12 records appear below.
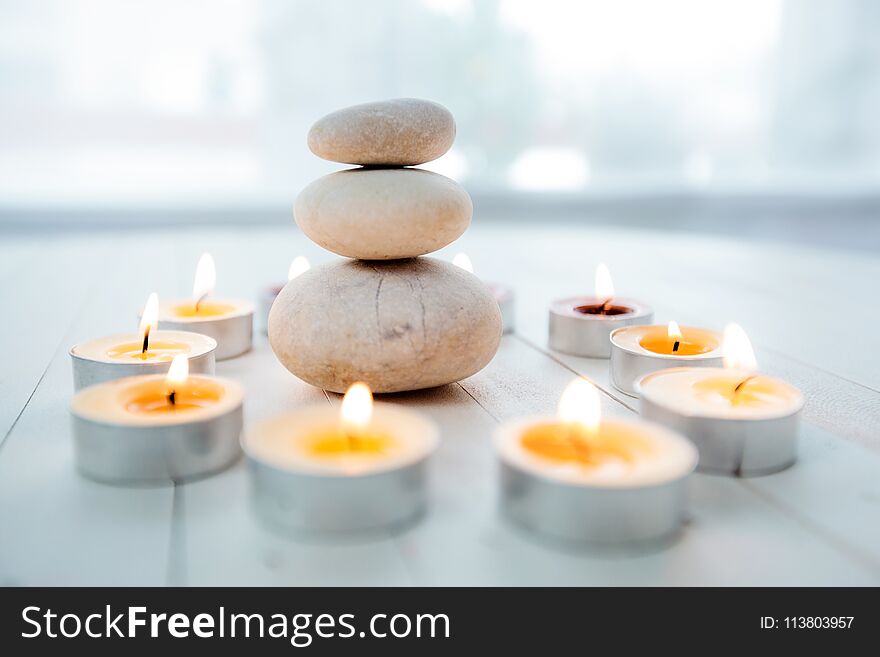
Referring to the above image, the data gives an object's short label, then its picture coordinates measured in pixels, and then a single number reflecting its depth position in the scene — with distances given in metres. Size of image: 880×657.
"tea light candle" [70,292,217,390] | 0.26
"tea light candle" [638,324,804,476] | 0.22
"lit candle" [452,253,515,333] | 0.36
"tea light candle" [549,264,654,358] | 0.33
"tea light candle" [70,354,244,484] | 0.21
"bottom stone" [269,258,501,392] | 0.27
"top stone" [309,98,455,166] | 0.27
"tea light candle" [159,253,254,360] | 0.32
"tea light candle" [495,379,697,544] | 0.19
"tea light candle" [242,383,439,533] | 0.19
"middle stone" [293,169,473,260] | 0.27
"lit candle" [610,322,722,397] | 0.28
